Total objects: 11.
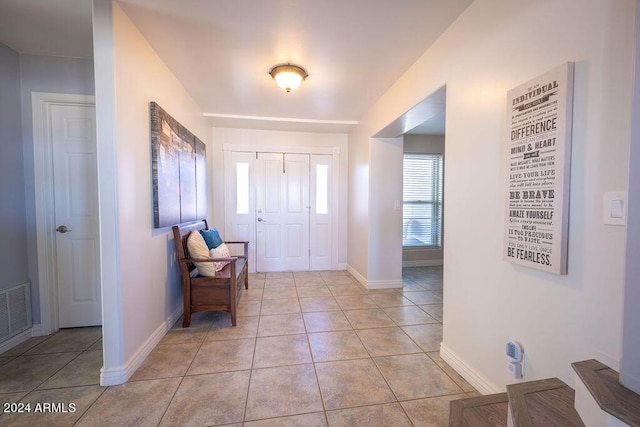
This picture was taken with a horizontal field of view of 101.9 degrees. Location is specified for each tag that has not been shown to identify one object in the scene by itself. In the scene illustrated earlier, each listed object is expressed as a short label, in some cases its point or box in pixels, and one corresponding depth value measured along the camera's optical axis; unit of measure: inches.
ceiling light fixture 93.9
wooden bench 97.1
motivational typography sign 43.6
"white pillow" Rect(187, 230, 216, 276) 99.7
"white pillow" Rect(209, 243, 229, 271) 108.3
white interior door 89.2
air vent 80.4
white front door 171.0
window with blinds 188.9
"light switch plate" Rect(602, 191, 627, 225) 36.3
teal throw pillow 115.3
